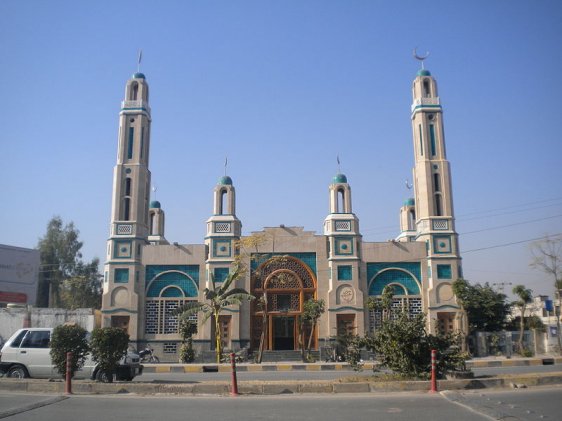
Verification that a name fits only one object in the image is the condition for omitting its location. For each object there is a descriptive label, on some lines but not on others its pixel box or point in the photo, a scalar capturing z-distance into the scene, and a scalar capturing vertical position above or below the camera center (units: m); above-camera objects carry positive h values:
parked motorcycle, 30.20 -1.23
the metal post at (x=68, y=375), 12.80 -0.95
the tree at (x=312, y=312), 29.86 +1.10
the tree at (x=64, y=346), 13.99 -0.30
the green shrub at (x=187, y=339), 29.80 -0.35
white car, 15.33 -0.74
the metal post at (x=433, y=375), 12.42 -0.98
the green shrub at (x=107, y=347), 14.32 -0.35
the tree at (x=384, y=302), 29.67 +1.63
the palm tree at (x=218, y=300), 28.66 +1.69
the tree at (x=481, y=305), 31.28 +1.52
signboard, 36.94 +4.07
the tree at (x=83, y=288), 49.53 +4.20
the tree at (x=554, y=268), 32.59 +3.66
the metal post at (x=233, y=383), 12.52 -1.14
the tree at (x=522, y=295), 32.06 +2.06
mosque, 32.06 +3.69
